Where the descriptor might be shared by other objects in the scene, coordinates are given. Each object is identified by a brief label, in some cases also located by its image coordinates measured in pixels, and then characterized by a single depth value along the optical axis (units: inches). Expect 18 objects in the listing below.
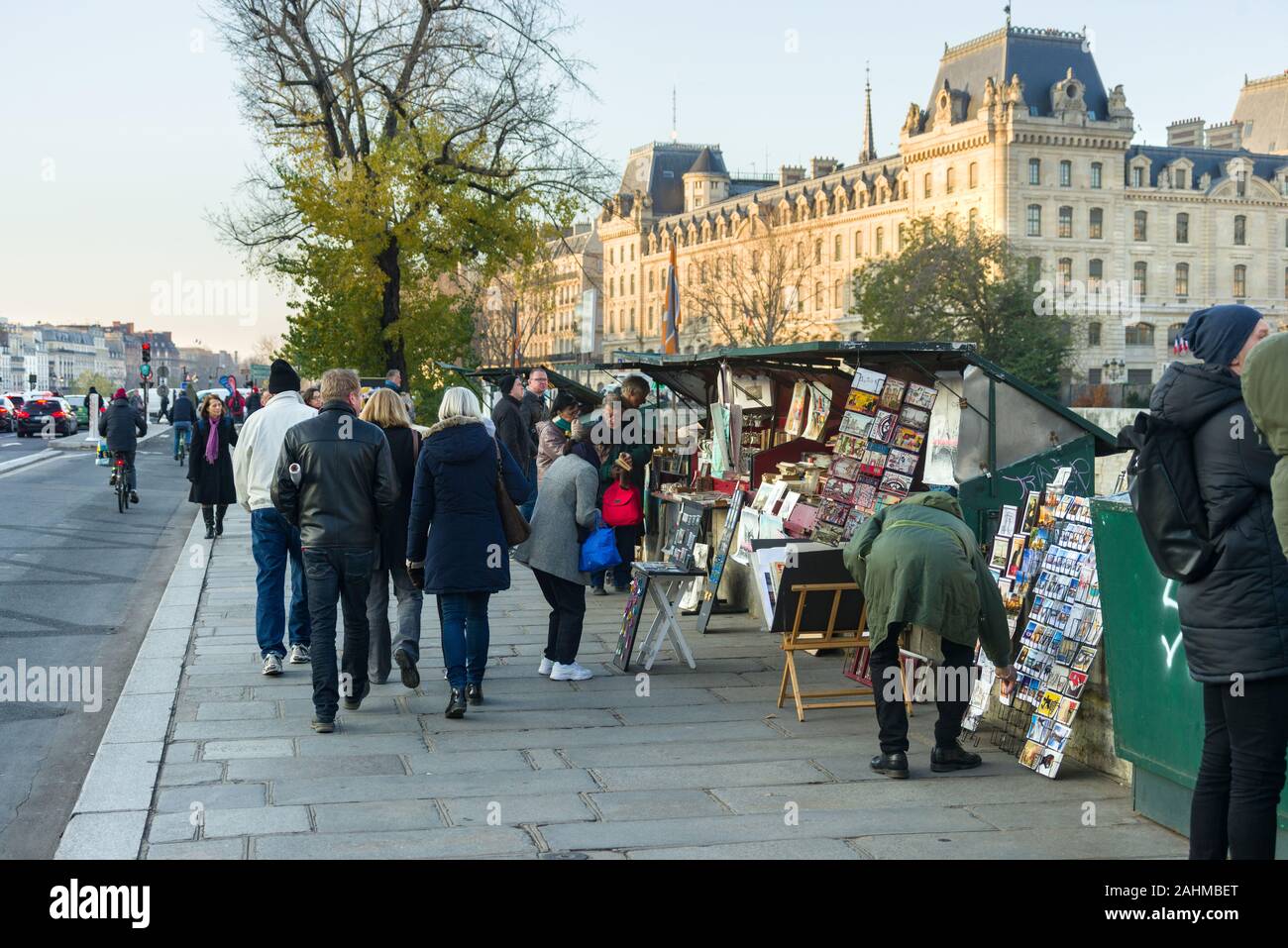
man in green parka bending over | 270.5
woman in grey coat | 366.3
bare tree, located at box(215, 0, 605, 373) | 987.9
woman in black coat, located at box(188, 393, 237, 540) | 651.5
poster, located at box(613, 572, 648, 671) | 382.0
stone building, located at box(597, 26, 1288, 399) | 3602.4
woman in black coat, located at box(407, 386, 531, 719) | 326.3
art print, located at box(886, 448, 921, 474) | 395.5
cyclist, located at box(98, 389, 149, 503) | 897.5
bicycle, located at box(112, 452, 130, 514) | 916.0
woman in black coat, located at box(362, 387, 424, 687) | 351.6
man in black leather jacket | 317.1
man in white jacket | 375.2
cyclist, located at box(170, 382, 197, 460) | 1347.2
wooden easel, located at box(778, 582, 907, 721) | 328.8
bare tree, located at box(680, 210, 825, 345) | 3334.2
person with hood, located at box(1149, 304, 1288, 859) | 174.9
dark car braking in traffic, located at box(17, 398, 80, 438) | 2176.4
